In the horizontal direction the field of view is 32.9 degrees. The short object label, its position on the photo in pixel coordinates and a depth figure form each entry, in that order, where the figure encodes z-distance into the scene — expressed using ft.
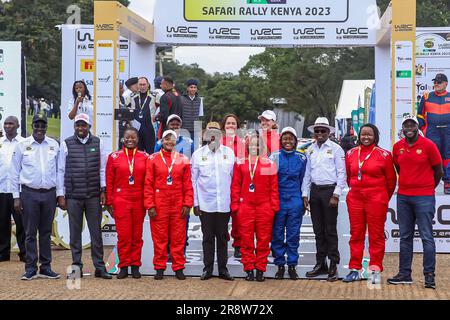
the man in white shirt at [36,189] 32.37
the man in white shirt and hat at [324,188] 32.42
